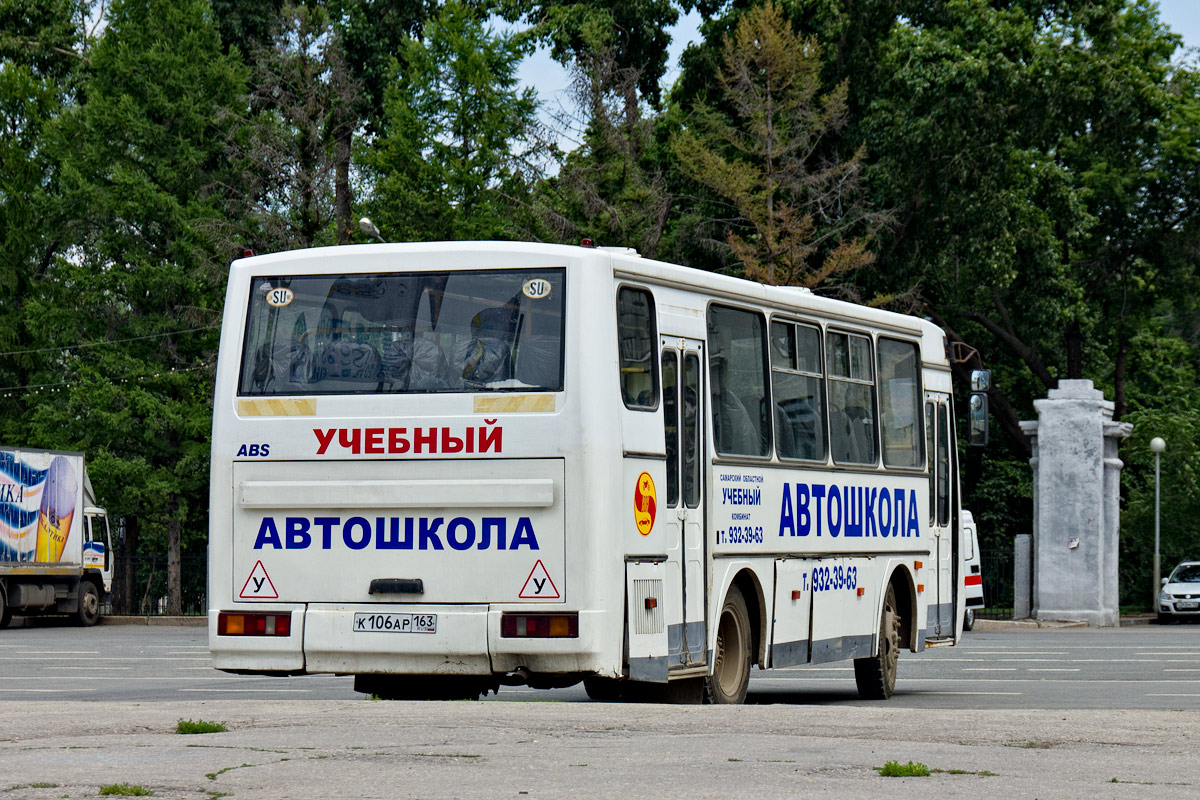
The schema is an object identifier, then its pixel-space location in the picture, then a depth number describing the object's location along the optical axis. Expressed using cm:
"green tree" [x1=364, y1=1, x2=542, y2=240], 4491
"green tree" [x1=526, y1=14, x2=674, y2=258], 4312
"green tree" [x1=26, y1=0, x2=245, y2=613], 4491
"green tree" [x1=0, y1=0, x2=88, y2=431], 4922
